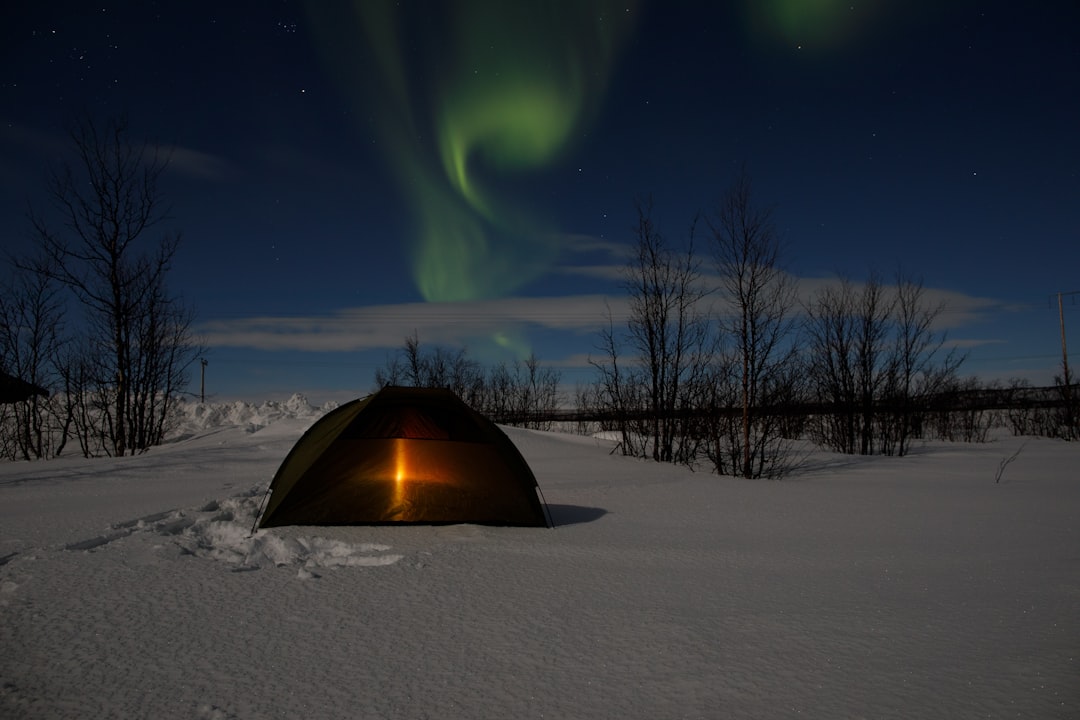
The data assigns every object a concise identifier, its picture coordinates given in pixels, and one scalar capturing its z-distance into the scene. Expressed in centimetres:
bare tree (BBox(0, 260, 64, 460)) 1762
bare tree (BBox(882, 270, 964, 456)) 1677
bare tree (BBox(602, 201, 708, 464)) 1255
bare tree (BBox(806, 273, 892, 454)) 1695
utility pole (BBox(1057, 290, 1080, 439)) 2091
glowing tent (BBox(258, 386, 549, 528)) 566
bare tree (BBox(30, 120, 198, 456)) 1338
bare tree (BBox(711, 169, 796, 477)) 1033
